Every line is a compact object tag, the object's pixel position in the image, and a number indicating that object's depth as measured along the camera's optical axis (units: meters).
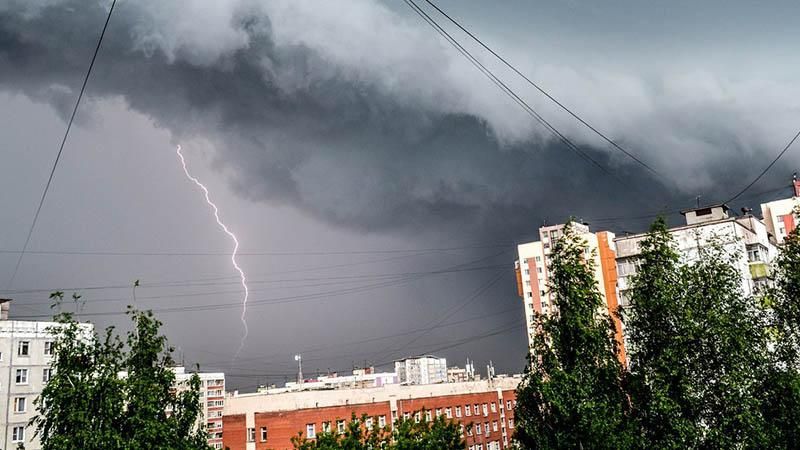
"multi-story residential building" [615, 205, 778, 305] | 50.82
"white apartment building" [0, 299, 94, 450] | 68.38
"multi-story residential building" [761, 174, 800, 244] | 77.69
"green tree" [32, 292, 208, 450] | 20.98
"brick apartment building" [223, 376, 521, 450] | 63.62
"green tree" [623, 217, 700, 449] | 21.84
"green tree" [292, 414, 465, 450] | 22.34
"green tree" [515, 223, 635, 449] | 22.58
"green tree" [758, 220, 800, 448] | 24.02
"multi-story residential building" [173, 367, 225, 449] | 152.12
